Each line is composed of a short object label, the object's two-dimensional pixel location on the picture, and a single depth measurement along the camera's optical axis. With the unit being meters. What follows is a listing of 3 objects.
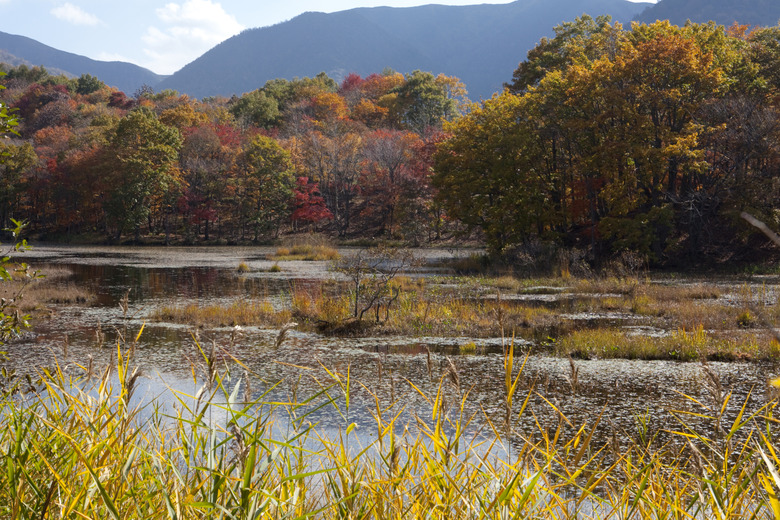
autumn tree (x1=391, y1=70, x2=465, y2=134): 69.25
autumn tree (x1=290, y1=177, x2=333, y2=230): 54.28
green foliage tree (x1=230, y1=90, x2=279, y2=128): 74.56
